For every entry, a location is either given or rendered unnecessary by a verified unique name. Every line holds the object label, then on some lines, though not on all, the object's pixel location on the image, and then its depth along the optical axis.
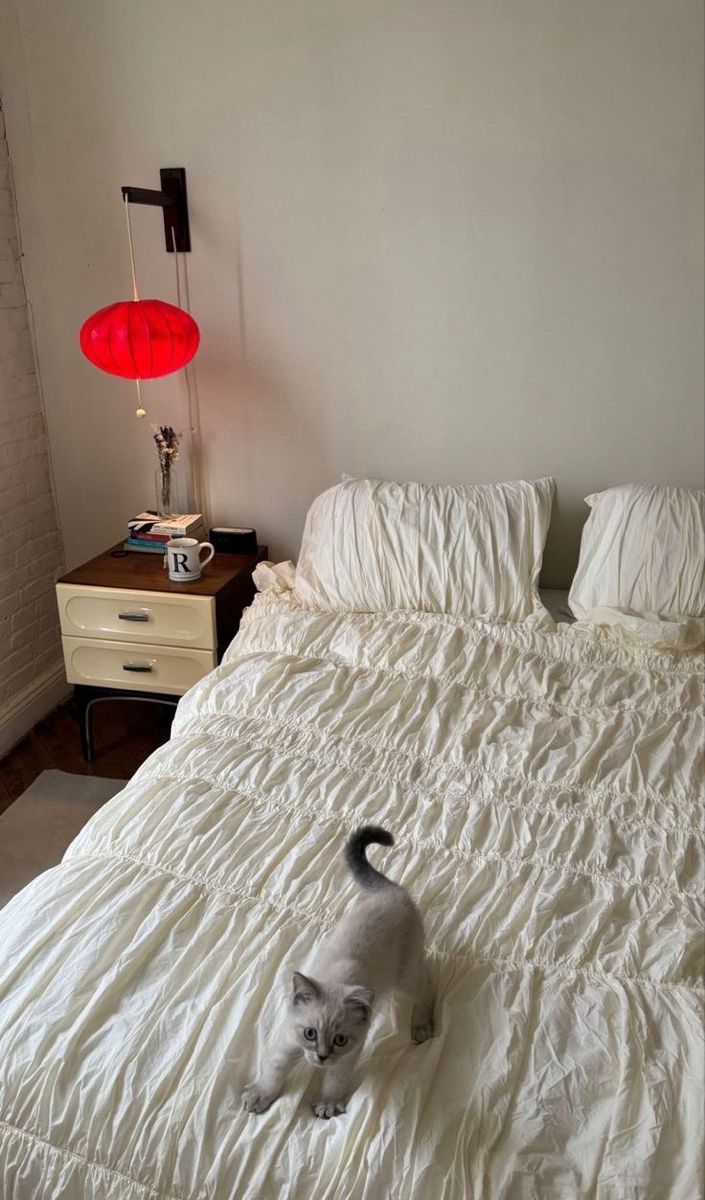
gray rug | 2.13
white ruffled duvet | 0.91
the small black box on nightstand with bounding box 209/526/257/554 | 2.58
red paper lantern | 2.16
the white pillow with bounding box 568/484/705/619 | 2.07
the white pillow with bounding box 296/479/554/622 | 2.18
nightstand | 2.32
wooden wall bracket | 2.38
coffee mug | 2.34
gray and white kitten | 0.91
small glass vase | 2.58
